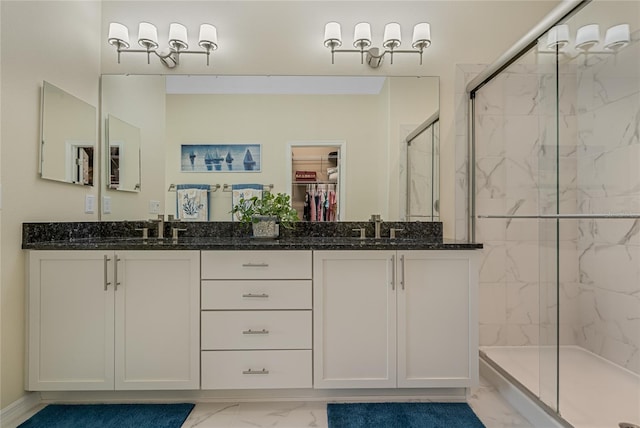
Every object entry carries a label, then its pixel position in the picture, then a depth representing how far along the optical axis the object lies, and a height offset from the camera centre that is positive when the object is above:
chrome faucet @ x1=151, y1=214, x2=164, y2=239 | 2.44 -0.09
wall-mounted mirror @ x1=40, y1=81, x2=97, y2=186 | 2.00 +0.43
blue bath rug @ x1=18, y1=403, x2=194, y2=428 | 1.79 -1.01
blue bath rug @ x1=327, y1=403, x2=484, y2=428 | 1.80 -1.01
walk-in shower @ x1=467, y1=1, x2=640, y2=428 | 1.78 +0.02
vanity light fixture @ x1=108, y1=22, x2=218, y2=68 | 2.38 +1.10
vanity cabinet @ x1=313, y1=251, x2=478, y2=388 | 1.93 -0.54
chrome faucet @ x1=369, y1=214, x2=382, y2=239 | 2.43 -0.06
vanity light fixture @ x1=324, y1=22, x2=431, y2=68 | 2.39 +1.12
